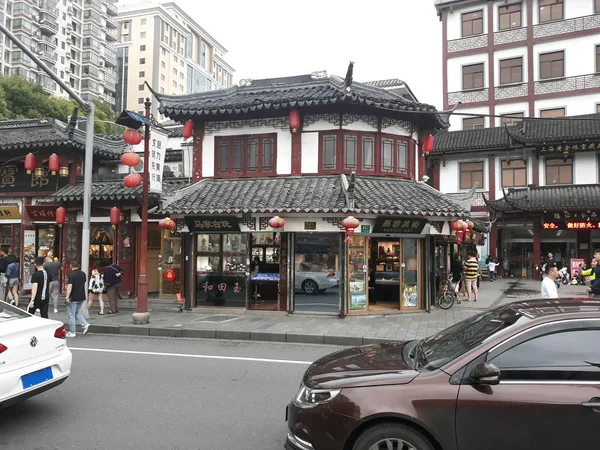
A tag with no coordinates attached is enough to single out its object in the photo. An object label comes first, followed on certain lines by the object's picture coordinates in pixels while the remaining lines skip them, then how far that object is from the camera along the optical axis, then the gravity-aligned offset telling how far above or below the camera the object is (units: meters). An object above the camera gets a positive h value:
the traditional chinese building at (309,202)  12.35 +1.03
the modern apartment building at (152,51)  78.94 +34.44
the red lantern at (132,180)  11.54 +1.52
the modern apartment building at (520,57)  28.70 +12.47
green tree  34.47 +11.12
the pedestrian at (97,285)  12.80 -1.34
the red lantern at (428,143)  14.58 +3.19
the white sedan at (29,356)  4.54 -1.29
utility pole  11.82 +1.51
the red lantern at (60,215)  15.01 +0.79
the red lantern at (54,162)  15.35 +2.63
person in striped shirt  15.64 -1.11
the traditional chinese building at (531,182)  23.58 +3.46
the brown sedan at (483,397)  3.13 -1.15
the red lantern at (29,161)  15.26 +2.64
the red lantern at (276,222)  11.93 +0.47
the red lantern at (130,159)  11.04 +2.00
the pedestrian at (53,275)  12.44 -1.03
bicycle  14.06 -1.79
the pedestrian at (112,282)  12.88 -1.26
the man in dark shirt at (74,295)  10.06 -1.30
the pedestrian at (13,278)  13.44 -1.22
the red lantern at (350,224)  11.31 +0.40
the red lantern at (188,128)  14.01 +3.49
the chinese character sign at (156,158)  12.44 +2.30
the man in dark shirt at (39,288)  9.66 -1.09
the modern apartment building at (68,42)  55.12 +26.98
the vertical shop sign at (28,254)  16.34 -0.58
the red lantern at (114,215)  14.36 +0.76
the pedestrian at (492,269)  24.58 -1.57
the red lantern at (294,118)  13.02 +3.55
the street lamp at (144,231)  11.12 +0.20
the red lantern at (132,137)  10.96 +2.52
